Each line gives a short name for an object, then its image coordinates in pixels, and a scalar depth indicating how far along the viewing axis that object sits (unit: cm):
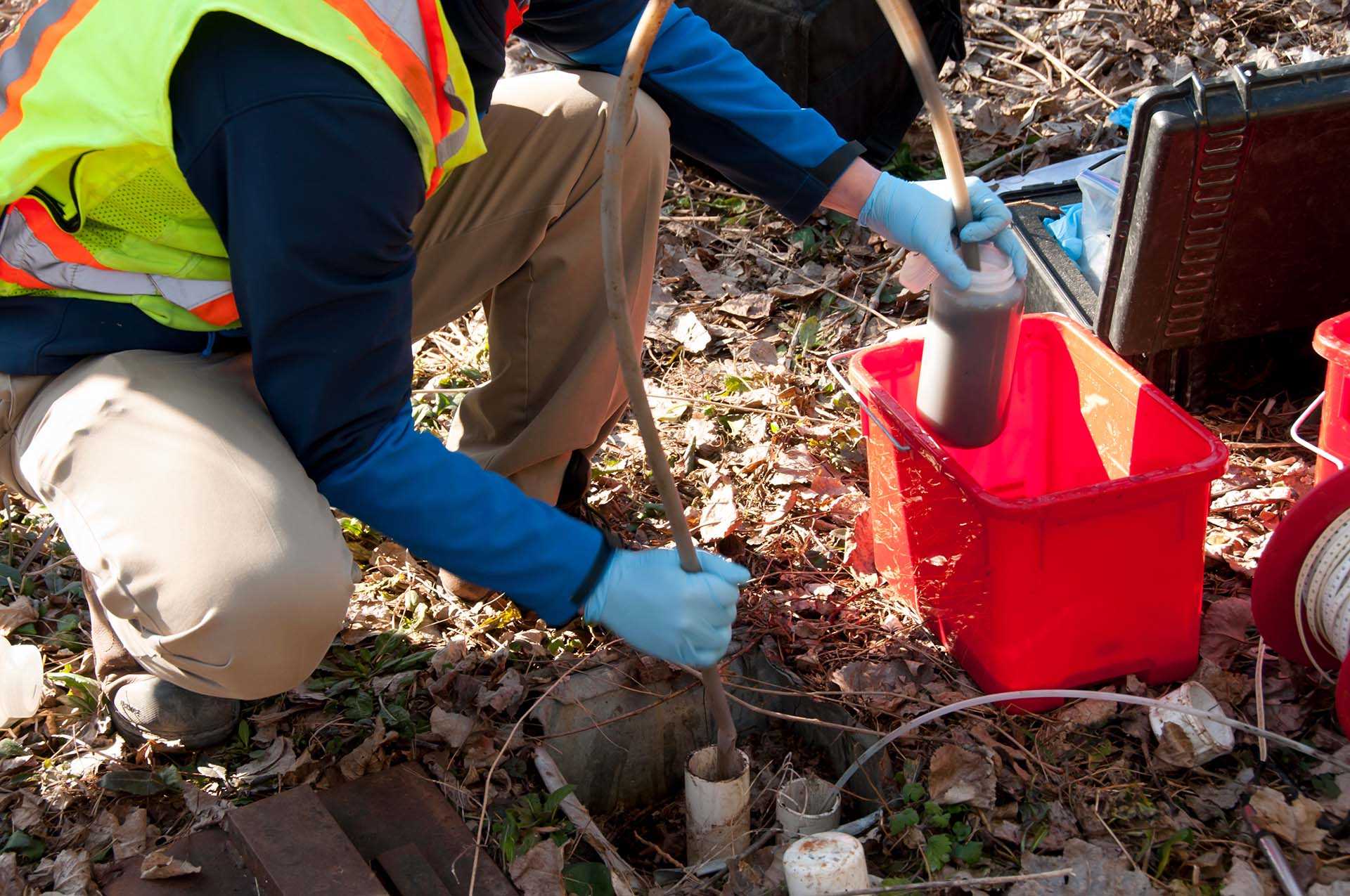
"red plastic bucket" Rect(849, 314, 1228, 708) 198
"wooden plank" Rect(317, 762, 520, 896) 189
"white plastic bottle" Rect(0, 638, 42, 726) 225
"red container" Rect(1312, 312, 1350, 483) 212
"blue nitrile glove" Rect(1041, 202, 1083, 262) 303
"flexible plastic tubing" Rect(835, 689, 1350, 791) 188
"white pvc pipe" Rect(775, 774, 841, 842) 194
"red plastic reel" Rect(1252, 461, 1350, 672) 201
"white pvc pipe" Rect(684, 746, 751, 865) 193
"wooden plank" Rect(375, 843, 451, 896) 183
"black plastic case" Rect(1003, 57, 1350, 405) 234
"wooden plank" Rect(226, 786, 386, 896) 179
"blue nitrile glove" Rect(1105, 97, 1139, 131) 315
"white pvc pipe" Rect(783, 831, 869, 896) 171
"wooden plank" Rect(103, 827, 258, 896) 185
